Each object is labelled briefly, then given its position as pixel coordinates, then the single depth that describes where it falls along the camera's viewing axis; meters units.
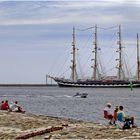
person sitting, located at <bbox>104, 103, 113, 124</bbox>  29.11
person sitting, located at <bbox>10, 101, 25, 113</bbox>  37.72
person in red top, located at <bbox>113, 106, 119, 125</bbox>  28.06
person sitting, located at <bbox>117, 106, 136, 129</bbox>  25.12
